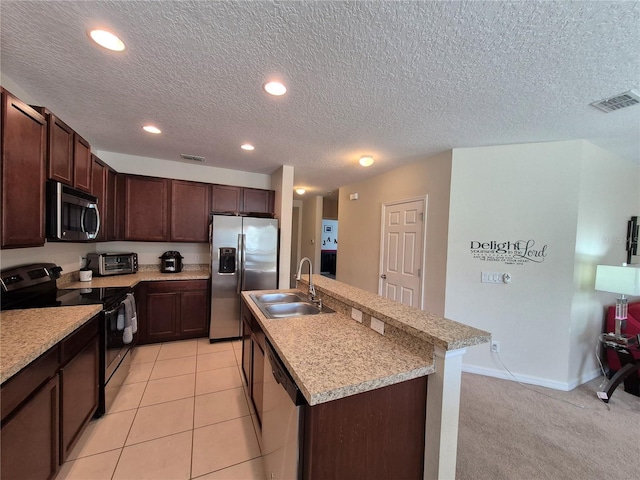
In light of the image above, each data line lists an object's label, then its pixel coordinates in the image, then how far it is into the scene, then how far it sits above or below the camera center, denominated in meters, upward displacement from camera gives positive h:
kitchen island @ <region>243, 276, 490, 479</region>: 1.01 -0.58
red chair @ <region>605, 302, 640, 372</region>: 2.70 -0.87
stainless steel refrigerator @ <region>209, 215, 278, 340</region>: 3.38 -0.47
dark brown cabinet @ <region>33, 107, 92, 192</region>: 1.75 +0.54
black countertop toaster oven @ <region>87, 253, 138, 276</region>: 3.12 -0.48
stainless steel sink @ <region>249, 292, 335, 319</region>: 2.02 -0.62
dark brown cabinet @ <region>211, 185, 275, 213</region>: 3.83 +0.49
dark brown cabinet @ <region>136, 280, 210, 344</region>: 3.18 -1.09
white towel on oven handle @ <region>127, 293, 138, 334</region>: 2.43 -0.85
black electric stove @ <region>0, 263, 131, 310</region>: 1.71 -0.54
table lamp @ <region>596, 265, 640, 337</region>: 2.29 -0.35
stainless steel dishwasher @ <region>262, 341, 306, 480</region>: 1.00 -0.88
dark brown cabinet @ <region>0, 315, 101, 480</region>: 1.07 -0.96
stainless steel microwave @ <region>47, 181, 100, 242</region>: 1.75 +0.08
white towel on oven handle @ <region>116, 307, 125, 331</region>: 2.20 -0.83
